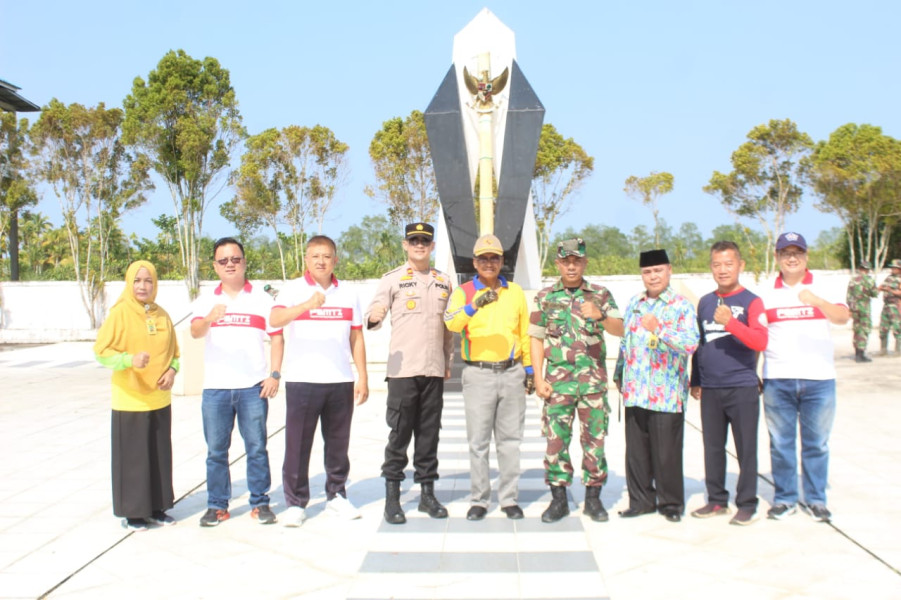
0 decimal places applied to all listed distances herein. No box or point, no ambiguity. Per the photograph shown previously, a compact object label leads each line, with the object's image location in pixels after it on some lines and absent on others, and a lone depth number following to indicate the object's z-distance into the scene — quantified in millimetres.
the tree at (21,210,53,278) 23750
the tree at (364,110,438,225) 22516
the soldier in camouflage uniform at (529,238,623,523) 3574
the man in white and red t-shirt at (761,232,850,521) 3553
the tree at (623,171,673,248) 25922
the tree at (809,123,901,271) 19438
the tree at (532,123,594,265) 24125
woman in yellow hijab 3475
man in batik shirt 3537
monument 11781
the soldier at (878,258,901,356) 10466
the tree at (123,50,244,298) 18594
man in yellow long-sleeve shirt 3586
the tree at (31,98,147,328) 18516
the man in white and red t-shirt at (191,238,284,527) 3619
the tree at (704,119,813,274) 21734
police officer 3615
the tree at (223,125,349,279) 20641
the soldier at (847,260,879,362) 10070
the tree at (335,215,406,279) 22188
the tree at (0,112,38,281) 19172
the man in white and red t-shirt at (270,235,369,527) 3635
